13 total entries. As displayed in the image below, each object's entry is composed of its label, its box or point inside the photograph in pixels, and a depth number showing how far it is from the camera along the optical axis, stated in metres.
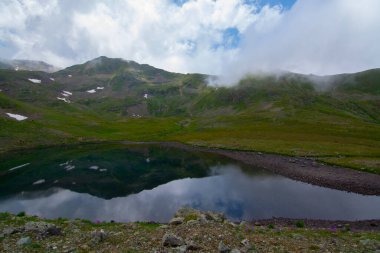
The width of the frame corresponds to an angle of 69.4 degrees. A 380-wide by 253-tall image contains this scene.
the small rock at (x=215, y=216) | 31.88
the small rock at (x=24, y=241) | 20.16
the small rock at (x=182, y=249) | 18.11
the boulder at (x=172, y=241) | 19.42
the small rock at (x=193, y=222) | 25.02
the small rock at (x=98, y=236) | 21.07
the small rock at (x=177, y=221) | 29.95
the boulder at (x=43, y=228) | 22.72
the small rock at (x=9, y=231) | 22.53
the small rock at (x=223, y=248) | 18.12
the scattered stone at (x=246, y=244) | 19.12
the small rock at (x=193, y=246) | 18.64
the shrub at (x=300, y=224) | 34.88
